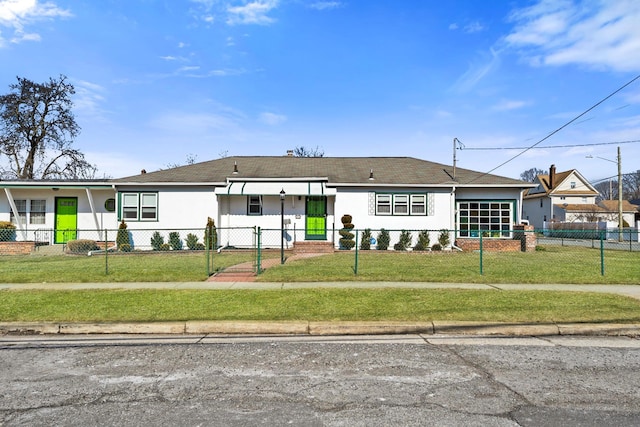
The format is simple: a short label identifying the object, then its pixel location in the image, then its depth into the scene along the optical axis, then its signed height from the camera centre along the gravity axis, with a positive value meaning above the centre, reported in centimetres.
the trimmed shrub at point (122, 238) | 1767 -59
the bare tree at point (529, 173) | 10965 +1438
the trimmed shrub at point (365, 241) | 1825 -73
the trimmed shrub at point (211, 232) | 1729 -32
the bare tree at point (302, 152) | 5635 +997
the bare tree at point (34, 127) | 3381 +826
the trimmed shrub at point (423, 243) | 1854 -82
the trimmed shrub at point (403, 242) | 1844 -78
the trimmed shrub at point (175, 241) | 1819 -74
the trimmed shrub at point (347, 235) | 1823 -47
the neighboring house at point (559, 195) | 5106 +385
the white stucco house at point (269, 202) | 1889 +108
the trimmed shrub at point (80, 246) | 1711 -91
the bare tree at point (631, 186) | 8960 +877
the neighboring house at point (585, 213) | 4777 +141
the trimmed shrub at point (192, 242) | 1827 -78
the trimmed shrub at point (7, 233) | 1839 -41
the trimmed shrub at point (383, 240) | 1839 -69
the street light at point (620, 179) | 3254 +366
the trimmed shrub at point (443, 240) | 1880 -69
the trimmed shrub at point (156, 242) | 1819 -78
